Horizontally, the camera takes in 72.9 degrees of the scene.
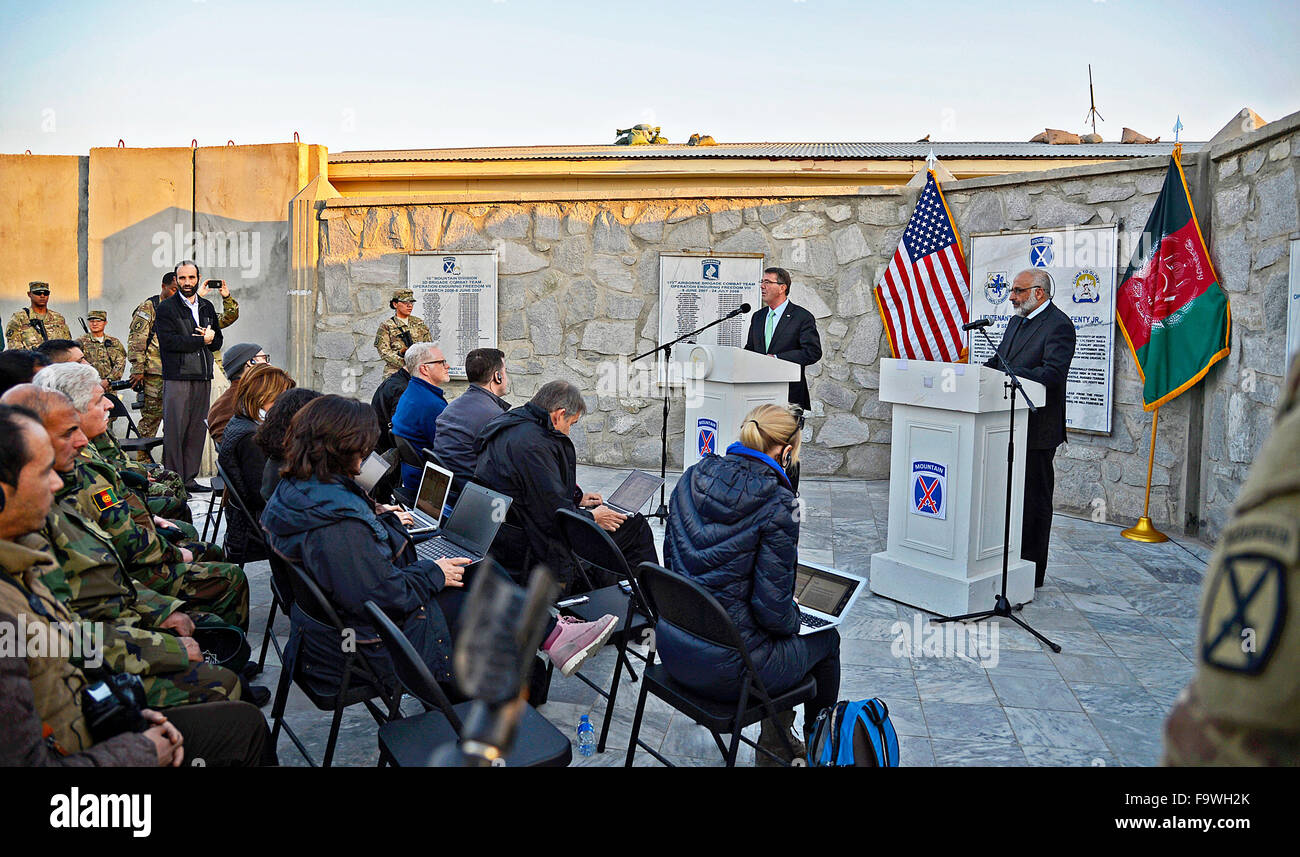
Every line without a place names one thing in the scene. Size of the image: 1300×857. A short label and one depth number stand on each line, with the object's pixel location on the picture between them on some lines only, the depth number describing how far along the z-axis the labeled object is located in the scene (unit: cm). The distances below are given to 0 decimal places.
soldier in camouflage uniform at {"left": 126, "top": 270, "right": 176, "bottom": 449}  812
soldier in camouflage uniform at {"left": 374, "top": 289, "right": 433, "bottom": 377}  862
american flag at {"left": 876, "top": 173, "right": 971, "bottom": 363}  783
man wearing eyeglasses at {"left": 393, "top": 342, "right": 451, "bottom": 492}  541
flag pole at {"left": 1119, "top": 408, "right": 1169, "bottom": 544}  630
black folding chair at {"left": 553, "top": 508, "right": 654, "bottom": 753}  324
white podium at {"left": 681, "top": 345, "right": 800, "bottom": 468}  605
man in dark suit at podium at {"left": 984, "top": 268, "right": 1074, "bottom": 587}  517
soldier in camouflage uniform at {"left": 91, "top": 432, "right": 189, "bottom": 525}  413
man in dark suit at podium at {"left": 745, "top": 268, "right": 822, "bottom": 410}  674
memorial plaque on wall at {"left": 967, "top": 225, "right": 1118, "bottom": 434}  679
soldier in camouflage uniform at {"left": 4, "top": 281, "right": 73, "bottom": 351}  874
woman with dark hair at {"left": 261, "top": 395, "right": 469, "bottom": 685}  278
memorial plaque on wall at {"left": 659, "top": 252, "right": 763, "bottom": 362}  859
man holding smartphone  739
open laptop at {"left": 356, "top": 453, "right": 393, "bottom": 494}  364
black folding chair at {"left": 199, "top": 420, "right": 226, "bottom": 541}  555
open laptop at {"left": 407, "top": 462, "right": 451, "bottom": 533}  413
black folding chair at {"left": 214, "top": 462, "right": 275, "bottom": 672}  399
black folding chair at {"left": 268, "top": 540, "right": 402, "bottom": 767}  271
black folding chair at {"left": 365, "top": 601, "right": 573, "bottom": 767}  223
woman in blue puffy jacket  272
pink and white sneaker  315
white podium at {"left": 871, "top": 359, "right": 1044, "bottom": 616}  458
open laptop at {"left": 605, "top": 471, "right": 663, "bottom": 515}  441
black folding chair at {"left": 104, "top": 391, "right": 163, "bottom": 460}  641
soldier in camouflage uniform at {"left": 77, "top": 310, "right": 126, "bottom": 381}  868
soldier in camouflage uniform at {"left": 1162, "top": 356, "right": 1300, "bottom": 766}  100
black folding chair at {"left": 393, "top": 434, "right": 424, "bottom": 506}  529
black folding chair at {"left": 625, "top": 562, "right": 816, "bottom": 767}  257
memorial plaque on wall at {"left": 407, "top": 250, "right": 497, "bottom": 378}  924
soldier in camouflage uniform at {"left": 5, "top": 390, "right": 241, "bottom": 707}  254
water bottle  328
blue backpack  253
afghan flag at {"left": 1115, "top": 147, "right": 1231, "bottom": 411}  605
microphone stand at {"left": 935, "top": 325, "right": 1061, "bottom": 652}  439
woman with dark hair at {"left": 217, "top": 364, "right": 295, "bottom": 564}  422
